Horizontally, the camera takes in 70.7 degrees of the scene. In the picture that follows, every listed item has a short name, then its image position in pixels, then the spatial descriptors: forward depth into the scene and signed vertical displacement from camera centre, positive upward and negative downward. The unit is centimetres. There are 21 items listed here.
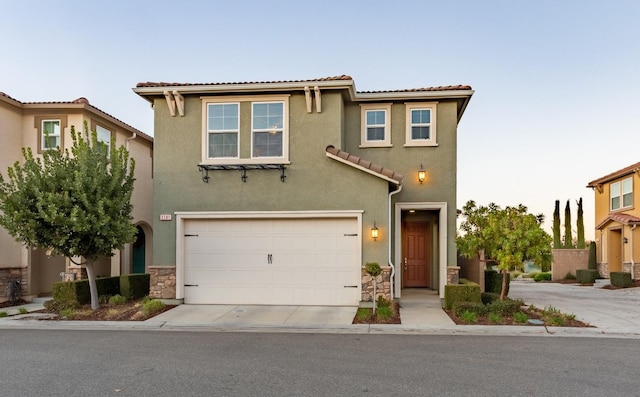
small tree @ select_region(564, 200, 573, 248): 2924 -57
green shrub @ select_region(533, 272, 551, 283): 2888 -369
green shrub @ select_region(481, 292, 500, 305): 1170 -205
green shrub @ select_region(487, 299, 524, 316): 1050 -206
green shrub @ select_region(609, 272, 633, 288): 2000 -267
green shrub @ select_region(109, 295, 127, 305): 1244 -227
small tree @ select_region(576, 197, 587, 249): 2927 -55
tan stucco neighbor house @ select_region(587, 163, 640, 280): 2175 -6
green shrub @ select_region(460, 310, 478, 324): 1000 -219
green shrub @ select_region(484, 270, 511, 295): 1443 -202
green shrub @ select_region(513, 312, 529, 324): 988 -216
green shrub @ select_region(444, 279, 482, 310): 1134 -188
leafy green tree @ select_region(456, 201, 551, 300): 1078 -42
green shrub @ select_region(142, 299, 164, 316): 1125 -224
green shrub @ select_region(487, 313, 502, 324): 988 -218
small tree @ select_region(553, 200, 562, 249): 3134 -32
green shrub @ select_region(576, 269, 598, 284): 2268 -285
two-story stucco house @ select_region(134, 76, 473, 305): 1224 +75
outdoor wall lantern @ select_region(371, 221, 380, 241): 1192 -36
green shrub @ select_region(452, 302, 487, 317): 1054 -209
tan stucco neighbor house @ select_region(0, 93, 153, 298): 1418 +254
